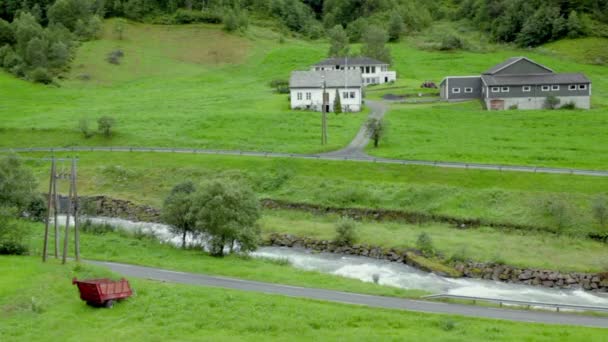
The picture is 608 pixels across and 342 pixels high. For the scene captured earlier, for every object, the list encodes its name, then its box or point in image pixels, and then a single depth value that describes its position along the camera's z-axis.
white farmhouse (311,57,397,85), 123.88
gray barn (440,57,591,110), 97.25
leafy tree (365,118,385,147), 78.88
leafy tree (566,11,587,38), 151.88
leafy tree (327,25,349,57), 139.50
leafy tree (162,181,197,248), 51.94
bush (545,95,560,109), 97.19
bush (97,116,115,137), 87.06
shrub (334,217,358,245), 55.78
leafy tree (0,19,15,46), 142.88
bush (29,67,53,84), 121.75
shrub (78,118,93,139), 88.06
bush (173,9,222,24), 161.62
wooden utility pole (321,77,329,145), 79.13
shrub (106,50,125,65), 135.25
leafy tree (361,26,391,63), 133.50
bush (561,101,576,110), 96.38
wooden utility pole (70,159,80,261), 41.69
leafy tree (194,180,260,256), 48.84
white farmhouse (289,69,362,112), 99.81
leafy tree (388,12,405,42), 164.25
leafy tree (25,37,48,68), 124.88
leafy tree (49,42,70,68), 126.44
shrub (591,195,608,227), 56.81
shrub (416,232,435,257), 52.66
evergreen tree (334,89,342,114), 97.56
